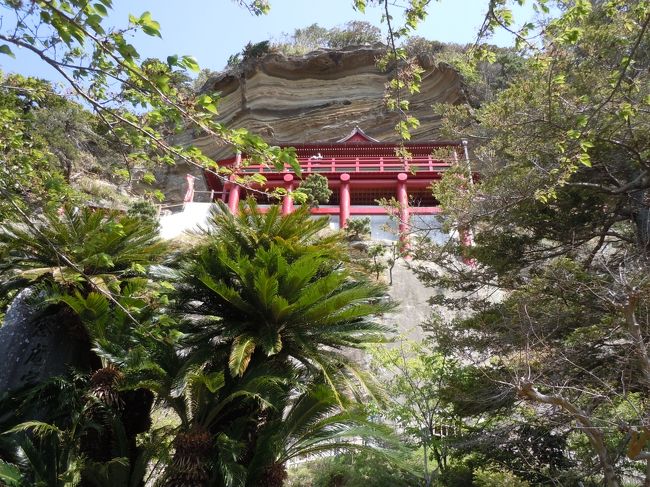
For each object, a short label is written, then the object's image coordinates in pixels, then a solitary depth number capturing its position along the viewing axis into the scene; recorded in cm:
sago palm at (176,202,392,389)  672
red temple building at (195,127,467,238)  2073
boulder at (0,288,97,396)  810
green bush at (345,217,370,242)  1770
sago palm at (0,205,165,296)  790
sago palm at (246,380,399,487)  634
